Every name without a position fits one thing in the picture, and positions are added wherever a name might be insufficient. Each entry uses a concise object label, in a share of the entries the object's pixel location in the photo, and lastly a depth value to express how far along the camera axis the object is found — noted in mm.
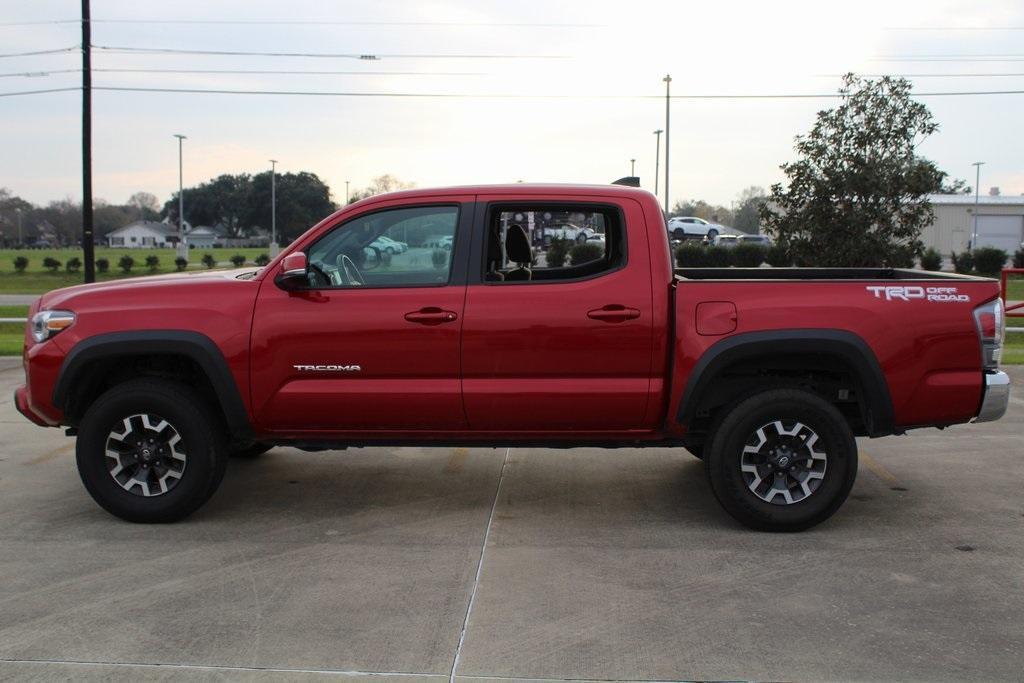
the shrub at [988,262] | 37344
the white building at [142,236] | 134375
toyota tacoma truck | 5402
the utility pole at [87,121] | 21281
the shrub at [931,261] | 35500
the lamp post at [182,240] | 56475
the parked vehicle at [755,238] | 55556
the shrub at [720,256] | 37184
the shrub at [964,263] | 38175
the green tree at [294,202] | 76500
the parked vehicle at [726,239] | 52703
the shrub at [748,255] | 36500
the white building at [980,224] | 66500
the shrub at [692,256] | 37062
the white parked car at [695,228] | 53344
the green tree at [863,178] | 17047
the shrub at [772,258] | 30822
